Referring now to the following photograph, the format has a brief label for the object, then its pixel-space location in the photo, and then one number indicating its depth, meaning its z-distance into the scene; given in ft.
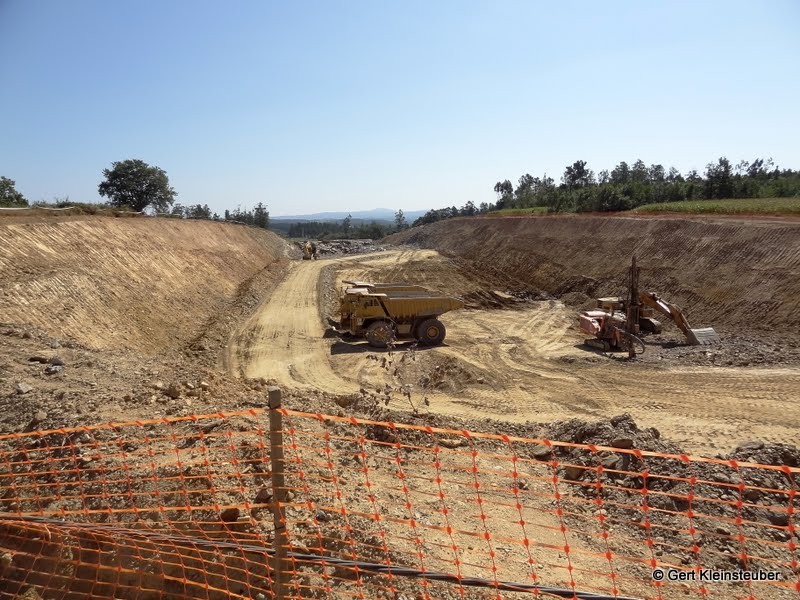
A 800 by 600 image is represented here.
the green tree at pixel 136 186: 150.00
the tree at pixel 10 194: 111.16
